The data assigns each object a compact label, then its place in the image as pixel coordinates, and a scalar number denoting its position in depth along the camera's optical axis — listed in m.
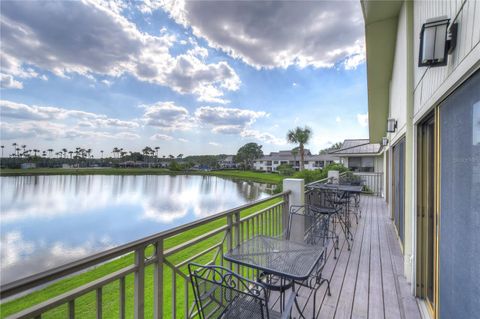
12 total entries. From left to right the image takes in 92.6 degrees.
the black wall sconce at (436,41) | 1.62
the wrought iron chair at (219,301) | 1.45
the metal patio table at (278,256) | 1.80
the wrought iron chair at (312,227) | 3.21
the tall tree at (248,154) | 66.31
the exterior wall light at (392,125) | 4.98
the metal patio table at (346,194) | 4.78
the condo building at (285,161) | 48.91
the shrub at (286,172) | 30.18
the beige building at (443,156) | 1.31
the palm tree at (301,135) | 28.50
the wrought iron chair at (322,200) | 4.19
